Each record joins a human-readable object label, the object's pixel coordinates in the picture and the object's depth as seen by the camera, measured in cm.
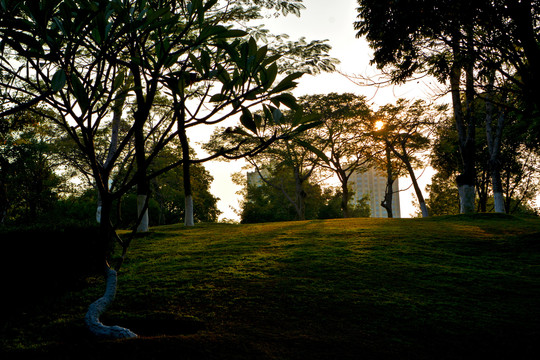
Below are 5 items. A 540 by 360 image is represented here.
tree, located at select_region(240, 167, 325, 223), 3766
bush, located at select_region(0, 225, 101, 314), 493
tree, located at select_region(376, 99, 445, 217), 2628
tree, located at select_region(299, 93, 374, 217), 2652
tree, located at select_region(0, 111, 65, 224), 2281
